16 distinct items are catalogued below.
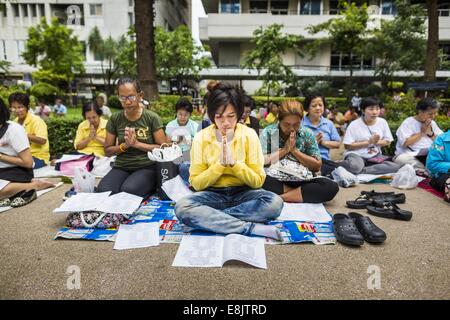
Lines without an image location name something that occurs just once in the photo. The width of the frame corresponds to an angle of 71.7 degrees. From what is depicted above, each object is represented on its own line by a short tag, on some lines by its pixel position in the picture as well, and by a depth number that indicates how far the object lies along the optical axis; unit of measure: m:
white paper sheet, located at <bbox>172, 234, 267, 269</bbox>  2.52
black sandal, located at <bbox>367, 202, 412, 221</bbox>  3.59
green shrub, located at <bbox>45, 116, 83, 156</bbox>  7.28
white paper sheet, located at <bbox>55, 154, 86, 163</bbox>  5.51
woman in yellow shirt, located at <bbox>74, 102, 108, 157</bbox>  5.57
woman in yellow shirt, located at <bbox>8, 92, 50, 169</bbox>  5.28
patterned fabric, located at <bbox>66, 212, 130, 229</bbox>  3.24
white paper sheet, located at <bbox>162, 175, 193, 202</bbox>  3.99
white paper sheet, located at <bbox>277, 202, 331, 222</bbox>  3.55
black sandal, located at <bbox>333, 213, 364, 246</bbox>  2.83
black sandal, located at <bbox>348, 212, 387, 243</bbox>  2.89
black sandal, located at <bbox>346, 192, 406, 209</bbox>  4.06
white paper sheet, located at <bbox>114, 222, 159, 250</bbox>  2.88
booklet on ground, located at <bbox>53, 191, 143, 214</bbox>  3.20
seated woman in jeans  2.98
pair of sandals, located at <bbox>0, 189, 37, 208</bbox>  4.00
